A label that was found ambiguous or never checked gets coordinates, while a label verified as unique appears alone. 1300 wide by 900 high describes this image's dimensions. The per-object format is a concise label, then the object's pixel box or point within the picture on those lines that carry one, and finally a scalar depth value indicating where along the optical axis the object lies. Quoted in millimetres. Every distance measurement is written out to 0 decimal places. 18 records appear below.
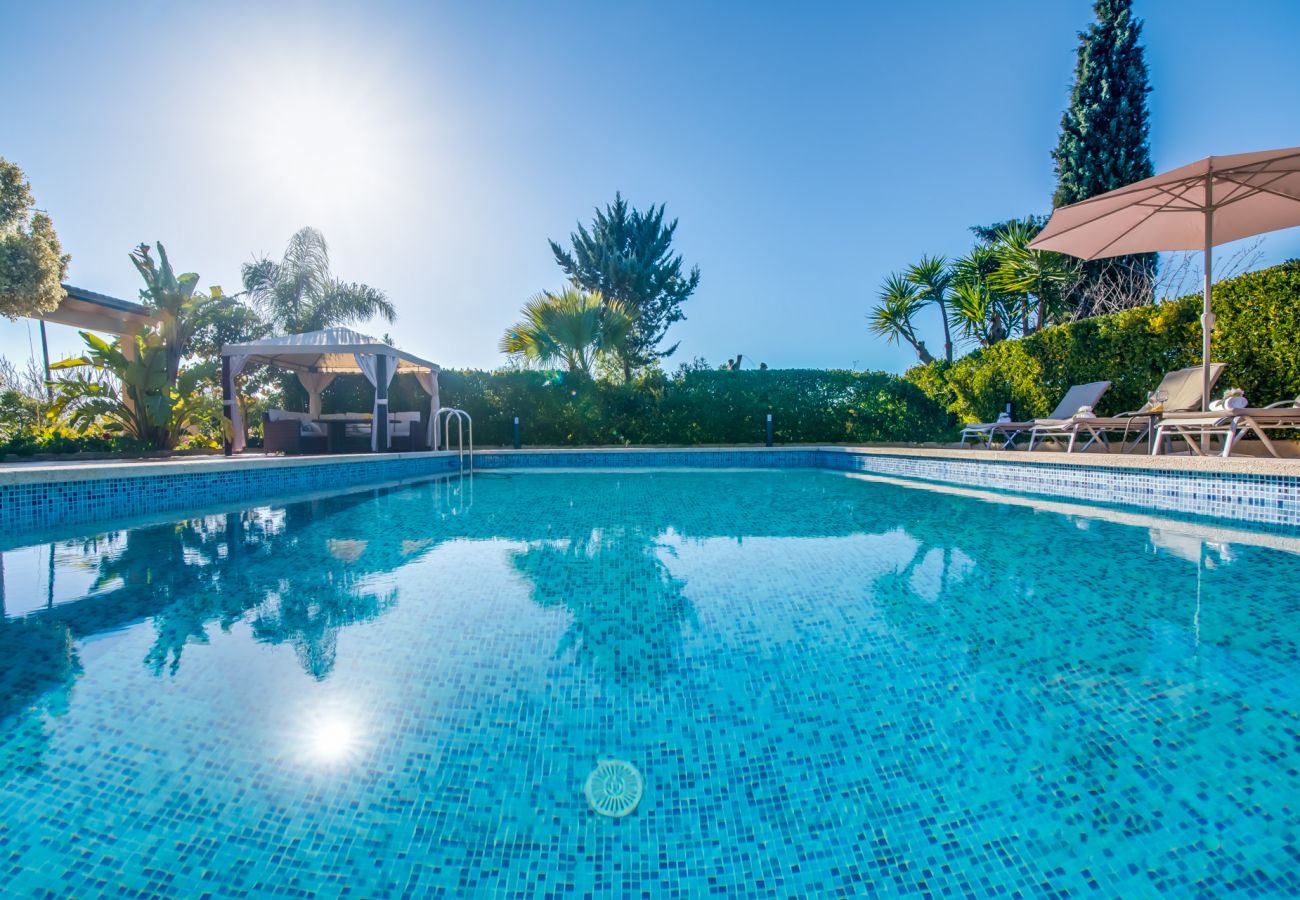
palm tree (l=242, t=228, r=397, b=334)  17344
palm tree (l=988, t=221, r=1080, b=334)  12242
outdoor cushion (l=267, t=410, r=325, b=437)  10047
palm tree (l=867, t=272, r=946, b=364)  15633
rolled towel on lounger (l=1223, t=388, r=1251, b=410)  5276
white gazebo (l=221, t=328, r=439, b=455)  9519
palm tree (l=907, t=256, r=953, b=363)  15211
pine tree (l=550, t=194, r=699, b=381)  23984
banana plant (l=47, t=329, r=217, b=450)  8875
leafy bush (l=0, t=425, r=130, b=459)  8203
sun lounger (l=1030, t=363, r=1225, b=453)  6562
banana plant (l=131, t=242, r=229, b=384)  9930
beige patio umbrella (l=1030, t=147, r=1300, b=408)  5469
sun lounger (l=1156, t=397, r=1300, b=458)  4914
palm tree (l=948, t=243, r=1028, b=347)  13805
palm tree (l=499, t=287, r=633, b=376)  12883
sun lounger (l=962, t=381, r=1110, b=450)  8125
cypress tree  15789
